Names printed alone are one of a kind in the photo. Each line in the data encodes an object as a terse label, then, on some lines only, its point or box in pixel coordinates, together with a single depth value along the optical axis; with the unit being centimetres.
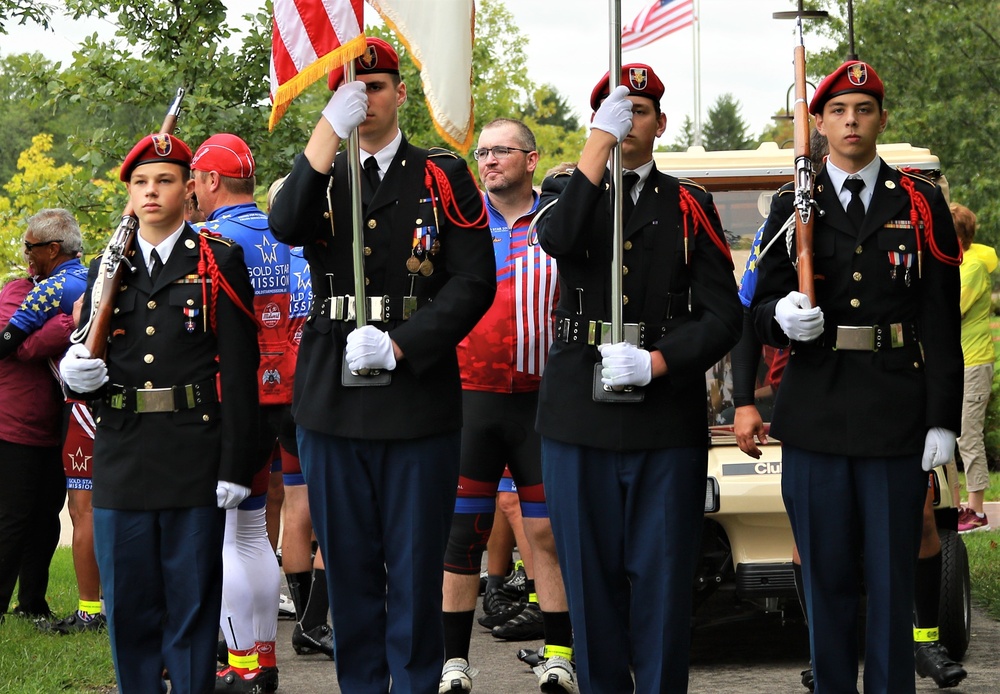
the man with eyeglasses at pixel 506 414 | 1213
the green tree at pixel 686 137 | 15968
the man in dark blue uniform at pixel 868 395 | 969
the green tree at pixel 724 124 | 18014
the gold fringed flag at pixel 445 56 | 969
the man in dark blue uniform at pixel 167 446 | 1001
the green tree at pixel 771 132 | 13018
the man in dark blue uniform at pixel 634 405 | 941
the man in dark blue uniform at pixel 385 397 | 948
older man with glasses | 1483
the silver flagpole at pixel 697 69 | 9297
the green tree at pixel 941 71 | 5472
